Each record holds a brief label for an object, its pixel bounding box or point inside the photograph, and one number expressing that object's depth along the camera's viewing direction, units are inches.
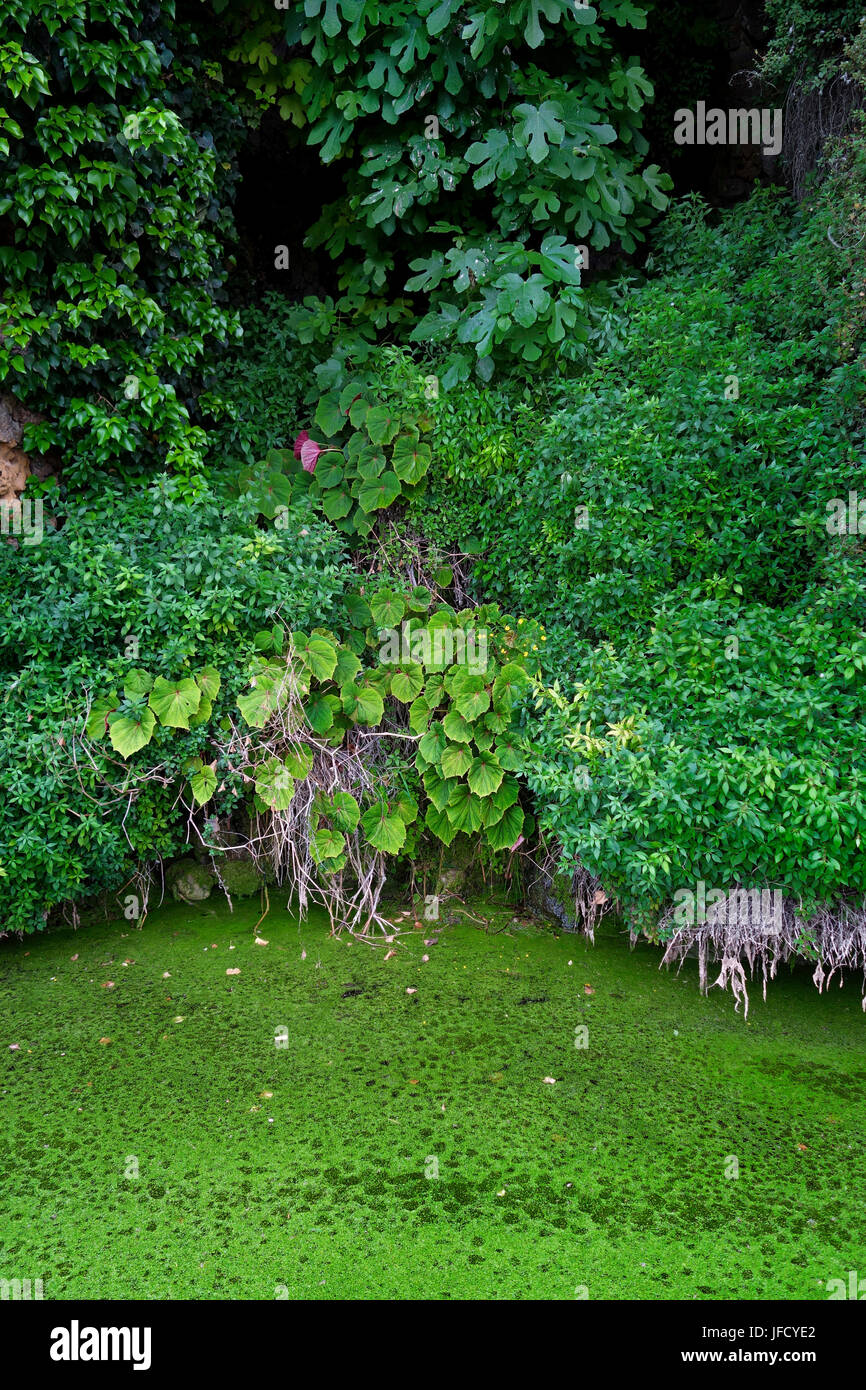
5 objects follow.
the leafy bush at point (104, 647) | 116.7
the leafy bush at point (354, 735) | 124.0
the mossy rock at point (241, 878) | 141.7
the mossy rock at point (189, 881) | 141.2
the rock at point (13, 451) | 138.1
